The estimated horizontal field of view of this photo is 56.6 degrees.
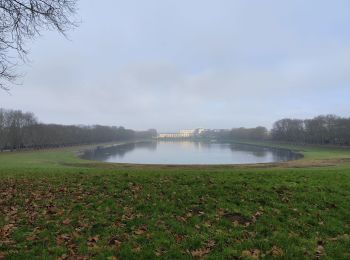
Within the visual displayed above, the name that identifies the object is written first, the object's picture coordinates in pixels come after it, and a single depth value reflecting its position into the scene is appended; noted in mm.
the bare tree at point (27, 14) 11562
